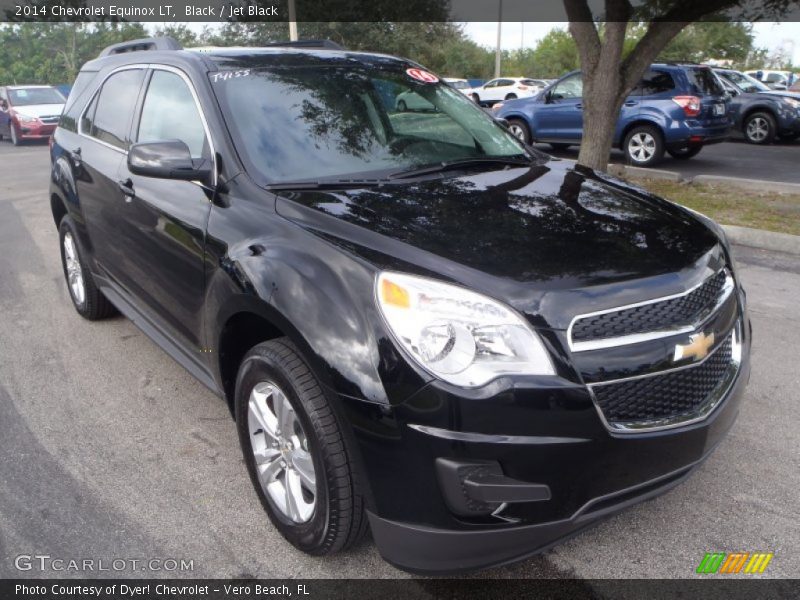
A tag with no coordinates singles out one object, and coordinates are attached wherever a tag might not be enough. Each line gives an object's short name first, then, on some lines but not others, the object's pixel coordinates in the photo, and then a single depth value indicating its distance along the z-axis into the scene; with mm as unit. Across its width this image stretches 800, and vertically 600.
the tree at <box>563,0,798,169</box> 8359
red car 20078
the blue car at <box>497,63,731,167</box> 12445
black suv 2092
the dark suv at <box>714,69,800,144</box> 16125
